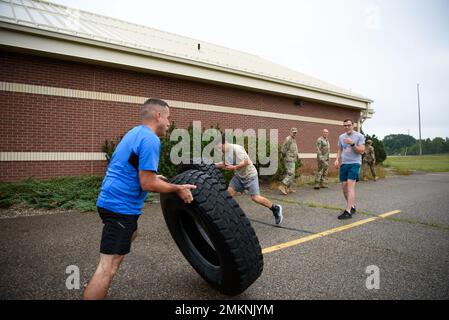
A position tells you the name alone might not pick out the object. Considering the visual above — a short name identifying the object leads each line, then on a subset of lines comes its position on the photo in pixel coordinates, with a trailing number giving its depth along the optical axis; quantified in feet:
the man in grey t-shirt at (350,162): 17.84
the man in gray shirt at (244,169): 15.85
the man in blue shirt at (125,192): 6.75
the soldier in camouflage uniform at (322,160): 31.22
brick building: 23.67
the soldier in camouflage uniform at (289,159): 27.07
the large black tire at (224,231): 7.13
